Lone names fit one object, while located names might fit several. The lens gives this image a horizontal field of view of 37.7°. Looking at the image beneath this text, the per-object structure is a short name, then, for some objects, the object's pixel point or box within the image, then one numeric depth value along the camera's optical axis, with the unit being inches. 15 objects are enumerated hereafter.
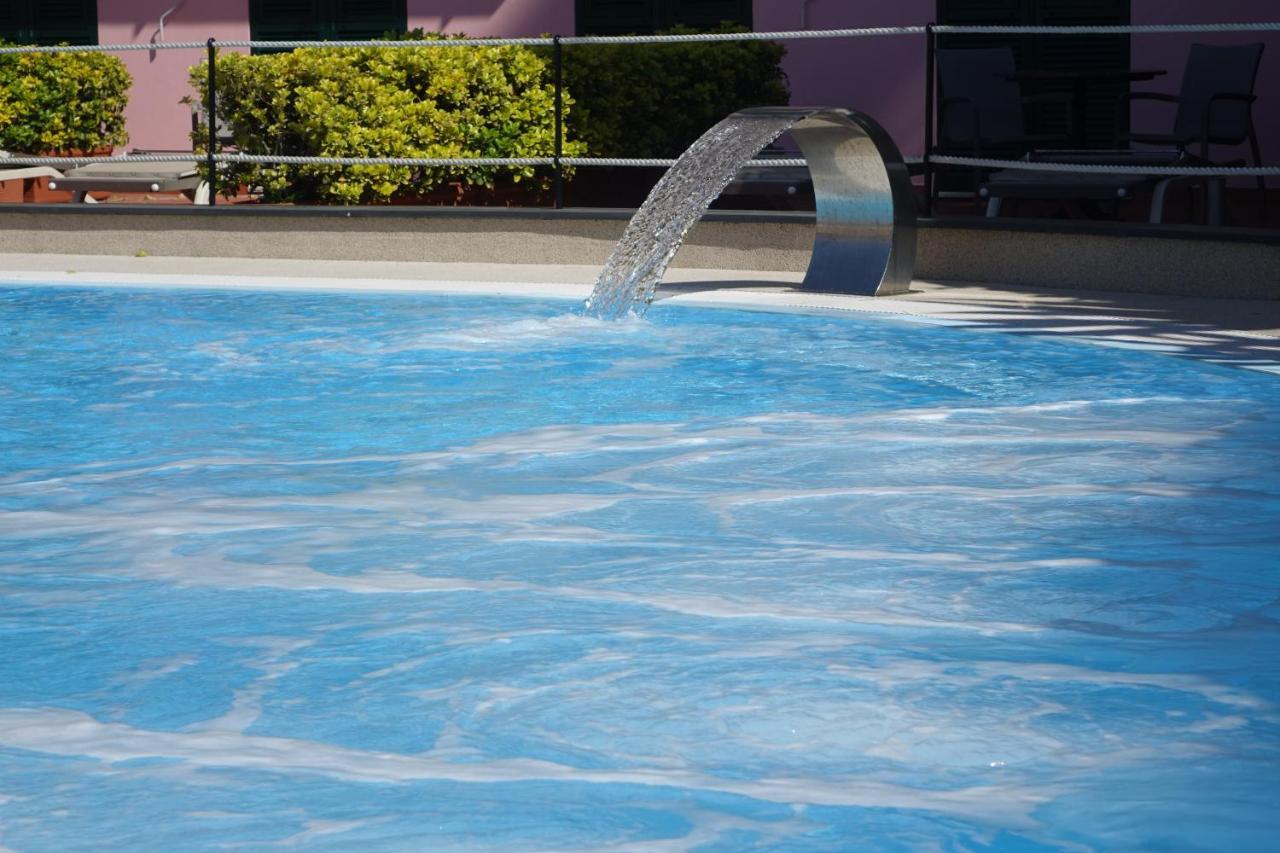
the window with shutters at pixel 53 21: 730.2
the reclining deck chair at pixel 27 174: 557.6
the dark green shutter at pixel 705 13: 653.9
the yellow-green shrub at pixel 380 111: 486.9
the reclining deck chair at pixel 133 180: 522.9
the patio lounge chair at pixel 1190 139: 420.2
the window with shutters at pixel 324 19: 698.2
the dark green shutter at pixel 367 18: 696.4
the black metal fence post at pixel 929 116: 425.4
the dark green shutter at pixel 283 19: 710.5
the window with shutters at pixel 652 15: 655.8
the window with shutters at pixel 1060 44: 605.3
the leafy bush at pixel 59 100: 614.5
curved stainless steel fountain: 375.9
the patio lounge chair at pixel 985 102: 480.1
